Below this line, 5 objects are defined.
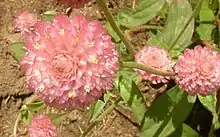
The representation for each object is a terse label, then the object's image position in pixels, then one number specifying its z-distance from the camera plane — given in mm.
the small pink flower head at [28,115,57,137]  216
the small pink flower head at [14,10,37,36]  230
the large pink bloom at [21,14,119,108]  148
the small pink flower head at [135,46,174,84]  196
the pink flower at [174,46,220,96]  182
